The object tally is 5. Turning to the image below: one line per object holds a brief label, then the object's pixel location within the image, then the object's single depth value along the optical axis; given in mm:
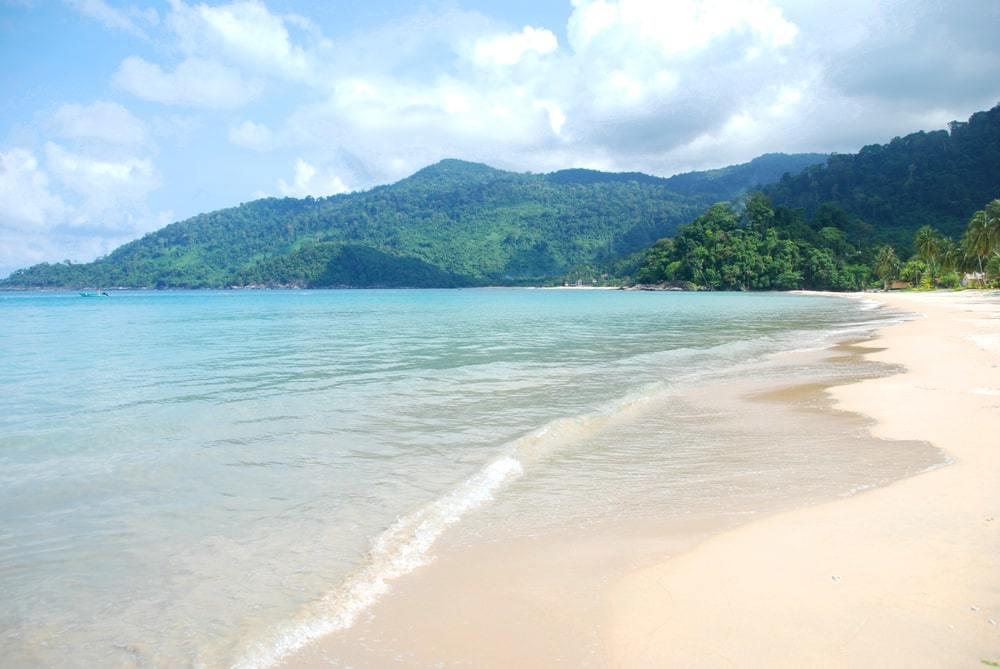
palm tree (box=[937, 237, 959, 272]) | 83625
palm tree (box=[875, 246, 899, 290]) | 108188
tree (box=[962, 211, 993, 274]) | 67938
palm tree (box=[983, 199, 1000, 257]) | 64938
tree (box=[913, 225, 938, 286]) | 90375
